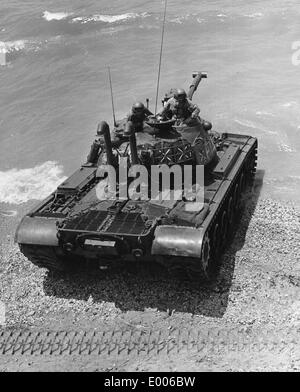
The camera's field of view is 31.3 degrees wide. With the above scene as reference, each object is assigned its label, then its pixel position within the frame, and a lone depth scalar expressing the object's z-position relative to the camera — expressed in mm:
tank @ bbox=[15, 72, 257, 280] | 10500
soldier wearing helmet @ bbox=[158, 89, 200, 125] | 13070
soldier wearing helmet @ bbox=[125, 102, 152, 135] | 13086
